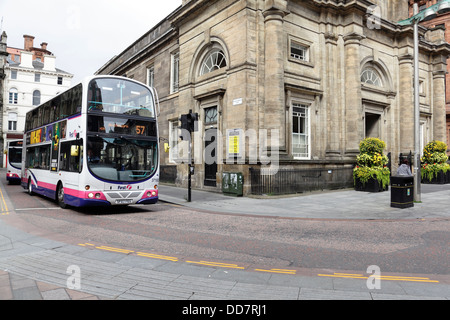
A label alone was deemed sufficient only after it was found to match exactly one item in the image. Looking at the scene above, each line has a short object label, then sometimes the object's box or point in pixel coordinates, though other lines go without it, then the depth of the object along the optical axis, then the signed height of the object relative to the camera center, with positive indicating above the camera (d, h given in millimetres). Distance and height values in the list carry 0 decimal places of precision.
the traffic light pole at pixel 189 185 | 11805 -670
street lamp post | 11043 +2187
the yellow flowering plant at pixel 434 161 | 19094 +506
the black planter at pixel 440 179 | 18859 -618
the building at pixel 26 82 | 52188 +15391
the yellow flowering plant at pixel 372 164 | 14914 +234
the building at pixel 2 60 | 48531 +17374
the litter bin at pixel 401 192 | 10117 -780
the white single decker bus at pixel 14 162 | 22203 +340
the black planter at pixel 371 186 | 14789 -848
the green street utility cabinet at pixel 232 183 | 13375 -691
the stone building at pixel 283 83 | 14016 +4661
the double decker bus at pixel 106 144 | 9062 +728
